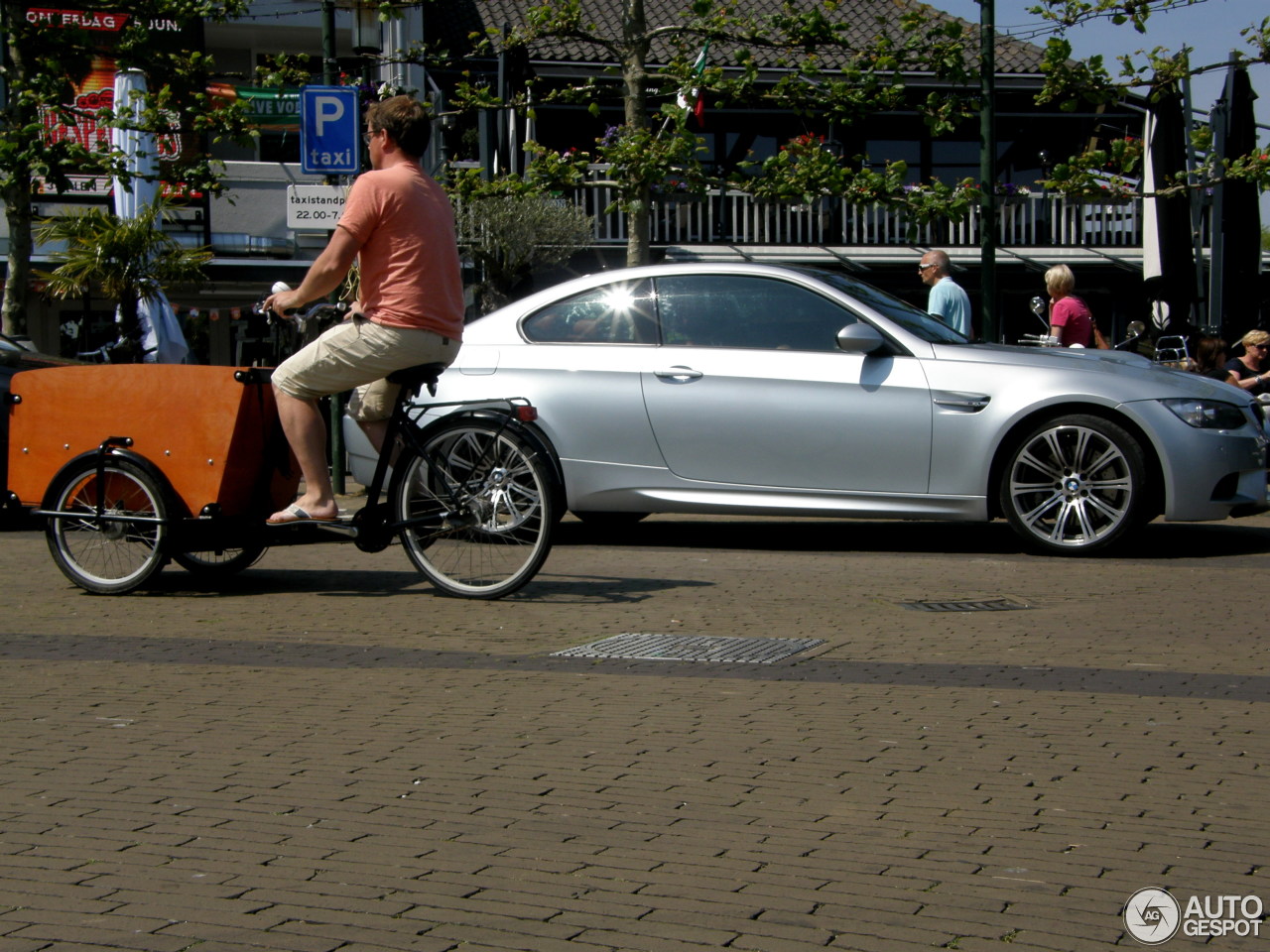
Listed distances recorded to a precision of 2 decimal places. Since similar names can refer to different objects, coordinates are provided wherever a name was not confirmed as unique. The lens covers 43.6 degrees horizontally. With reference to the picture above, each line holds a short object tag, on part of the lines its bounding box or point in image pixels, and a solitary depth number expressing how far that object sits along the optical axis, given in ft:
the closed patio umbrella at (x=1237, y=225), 46.91
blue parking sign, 40.14
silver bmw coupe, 27.53
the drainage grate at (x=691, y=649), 18.79
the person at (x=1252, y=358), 43.39
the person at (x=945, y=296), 41.22
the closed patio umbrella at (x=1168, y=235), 48.57
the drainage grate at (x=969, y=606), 22.65
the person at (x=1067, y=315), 42.19
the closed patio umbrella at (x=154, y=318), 51.72
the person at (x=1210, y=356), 42.34
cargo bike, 22.52
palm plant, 57.82
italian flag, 51.01
